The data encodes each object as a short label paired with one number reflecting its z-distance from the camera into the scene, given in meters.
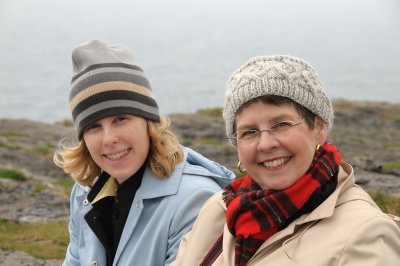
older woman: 3.23
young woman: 4.77
